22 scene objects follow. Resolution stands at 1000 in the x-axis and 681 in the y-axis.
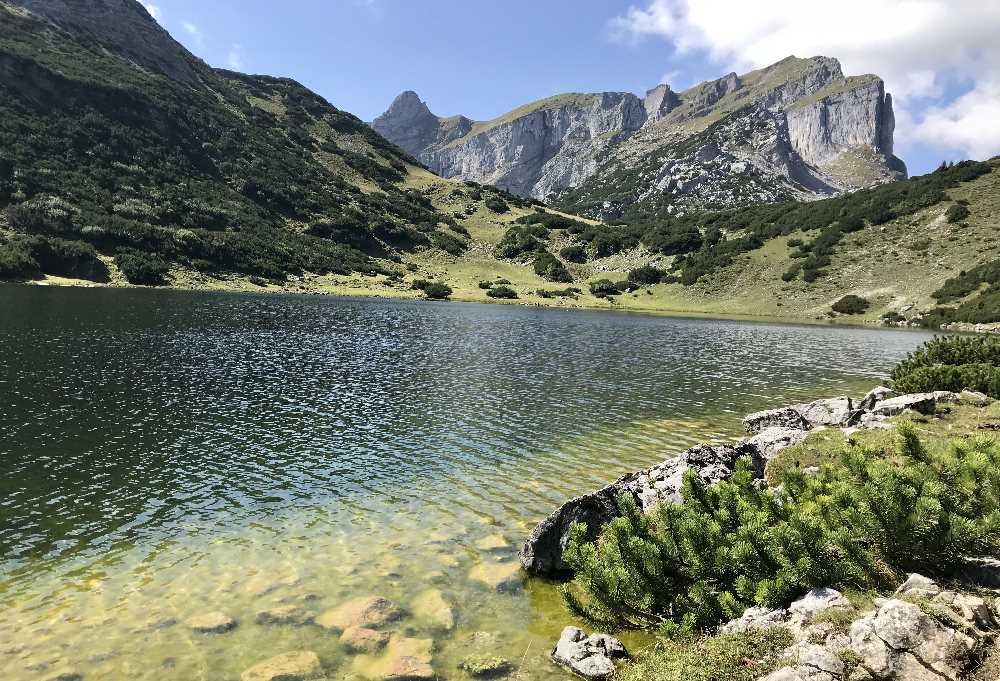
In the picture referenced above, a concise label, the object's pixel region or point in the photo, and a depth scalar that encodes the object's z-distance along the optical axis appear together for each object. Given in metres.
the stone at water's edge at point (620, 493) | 13.16
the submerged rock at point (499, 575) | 12.59
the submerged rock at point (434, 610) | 11.07
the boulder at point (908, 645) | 6.26
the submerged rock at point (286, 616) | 10.83
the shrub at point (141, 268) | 103.94
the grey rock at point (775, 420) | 24.75
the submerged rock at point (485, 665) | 9.55
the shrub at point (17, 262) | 89.38
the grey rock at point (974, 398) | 20.31
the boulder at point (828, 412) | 23.03
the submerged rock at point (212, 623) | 10.49
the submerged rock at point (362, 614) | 10.88
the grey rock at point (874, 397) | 23.05
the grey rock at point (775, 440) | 17.41
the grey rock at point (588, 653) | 9.11
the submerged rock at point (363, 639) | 10.13
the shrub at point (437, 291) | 126.81
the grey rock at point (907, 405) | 19.89
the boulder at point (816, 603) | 8.05
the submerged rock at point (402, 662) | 9.45
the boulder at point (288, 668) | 9.23
